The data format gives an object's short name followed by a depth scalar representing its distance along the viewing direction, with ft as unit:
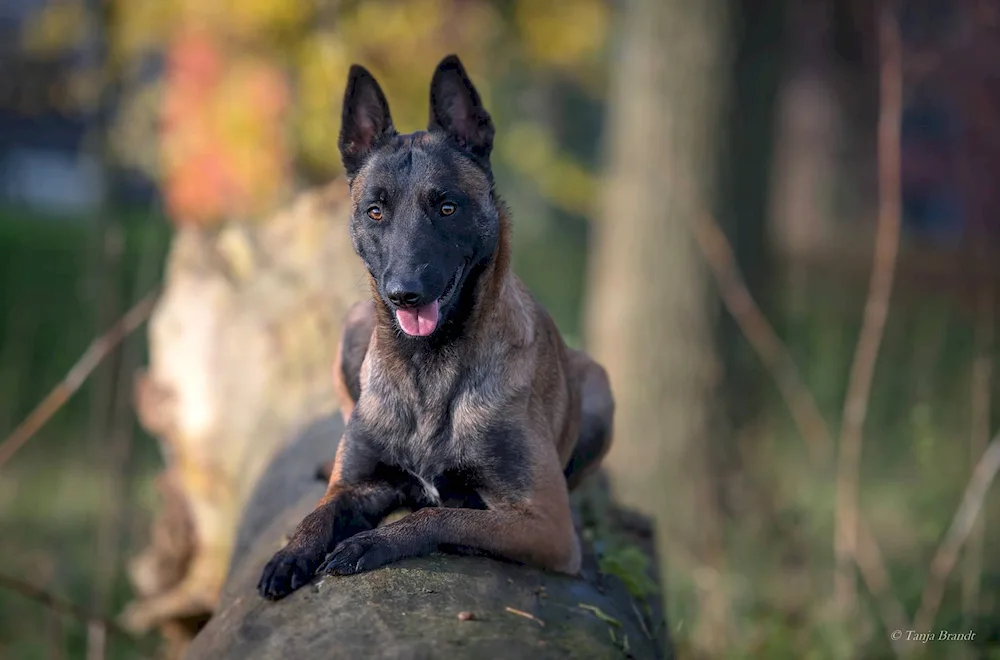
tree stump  18.89
